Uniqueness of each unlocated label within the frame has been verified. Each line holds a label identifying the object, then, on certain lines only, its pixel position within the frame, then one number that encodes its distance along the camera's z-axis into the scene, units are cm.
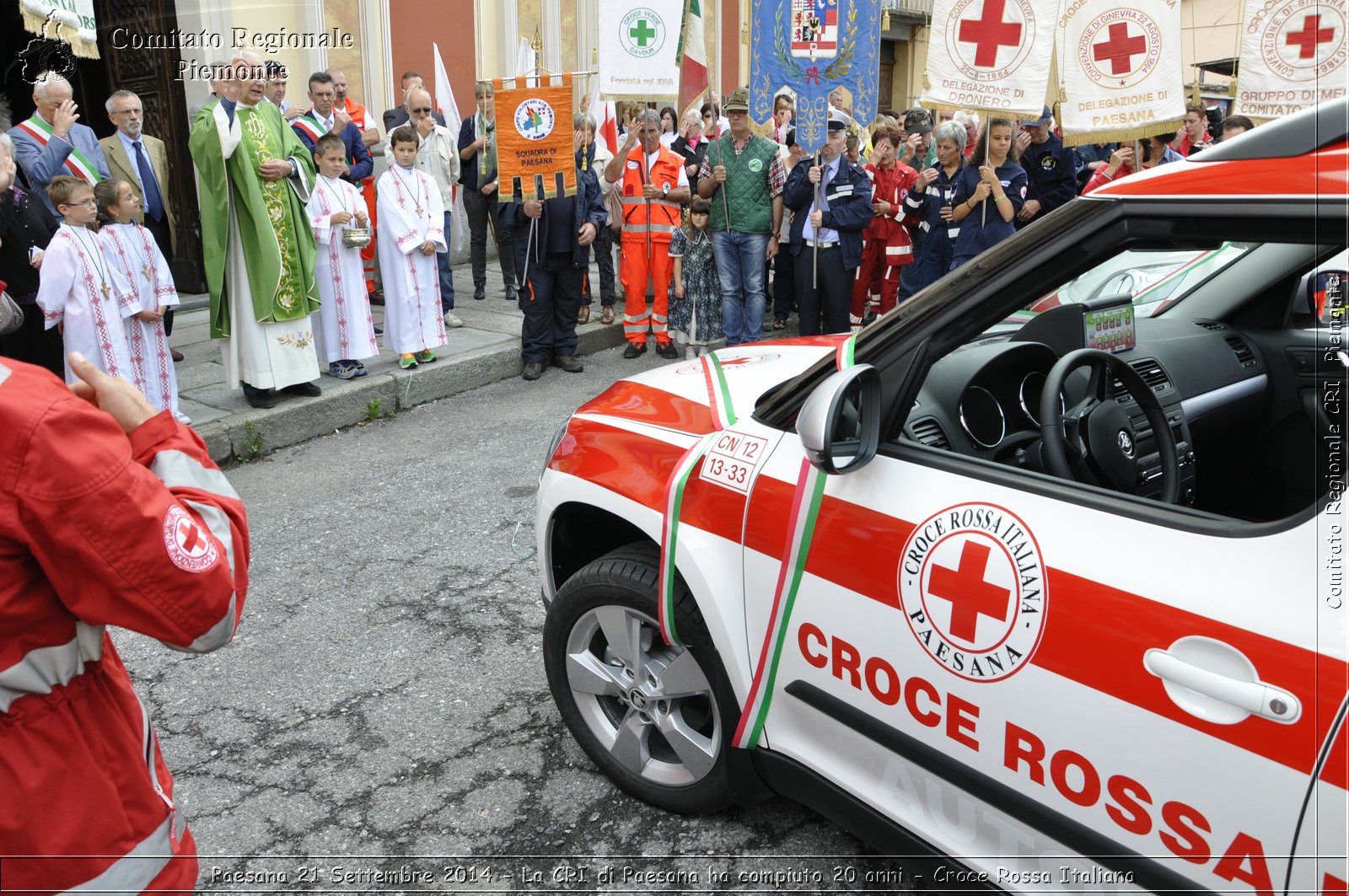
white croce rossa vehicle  167
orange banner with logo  784
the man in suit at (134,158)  796
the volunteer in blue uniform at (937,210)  802
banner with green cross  811
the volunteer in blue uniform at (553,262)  829
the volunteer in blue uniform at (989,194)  757
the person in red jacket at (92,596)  143
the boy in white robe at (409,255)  784
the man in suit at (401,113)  1037
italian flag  859
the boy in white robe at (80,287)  577
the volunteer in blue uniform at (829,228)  846
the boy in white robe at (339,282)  748
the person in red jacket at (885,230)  927
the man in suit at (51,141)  699
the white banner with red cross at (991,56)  655
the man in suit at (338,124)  920
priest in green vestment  643
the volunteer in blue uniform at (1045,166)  823
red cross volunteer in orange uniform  905
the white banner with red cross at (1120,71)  620
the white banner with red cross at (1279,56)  566
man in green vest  880
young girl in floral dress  915
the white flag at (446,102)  1040
